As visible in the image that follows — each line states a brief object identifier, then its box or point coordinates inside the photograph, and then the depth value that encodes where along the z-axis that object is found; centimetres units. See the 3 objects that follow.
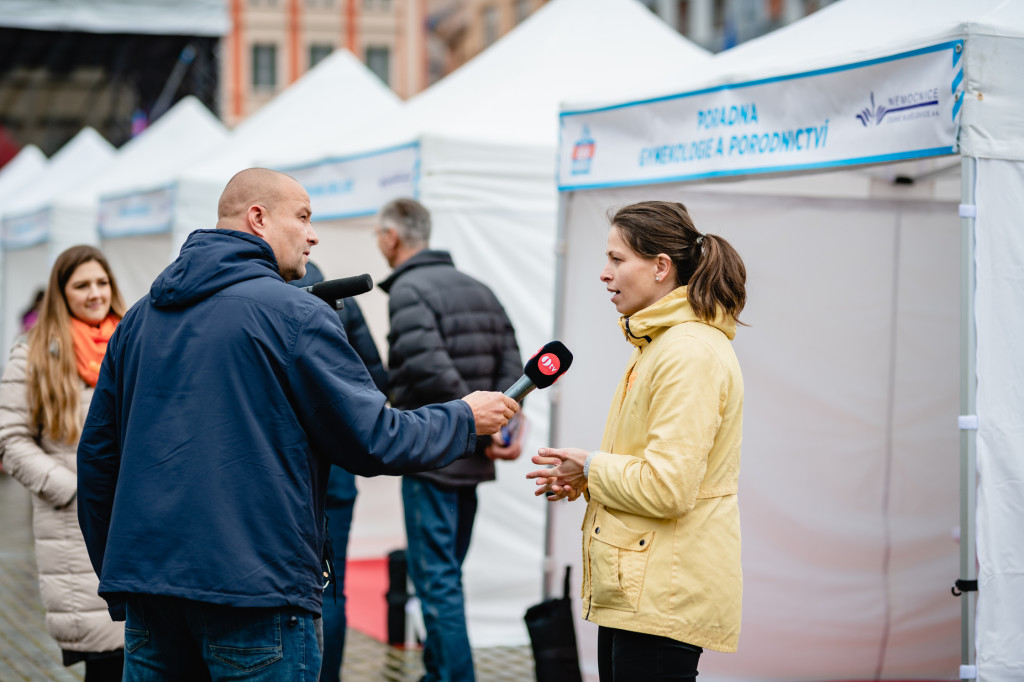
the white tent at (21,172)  1858
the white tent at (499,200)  666
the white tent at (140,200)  1035
